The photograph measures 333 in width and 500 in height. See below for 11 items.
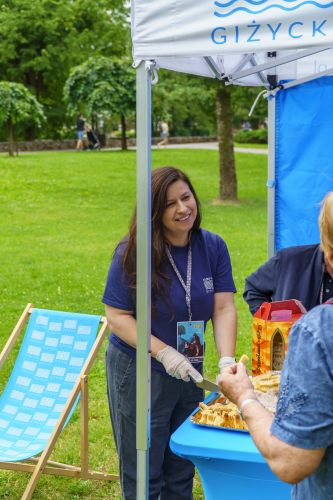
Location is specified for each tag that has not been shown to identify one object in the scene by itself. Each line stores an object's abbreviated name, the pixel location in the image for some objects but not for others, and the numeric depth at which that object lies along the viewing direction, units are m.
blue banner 4.18
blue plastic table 2.43
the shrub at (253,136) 35.38
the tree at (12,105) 22.73
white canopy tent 2.40
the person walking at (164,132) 30.73
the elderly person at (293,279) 3.17
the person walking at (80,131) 28.02
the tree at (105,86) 24.56
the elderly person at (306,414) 1.58
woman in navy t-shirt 3.01
